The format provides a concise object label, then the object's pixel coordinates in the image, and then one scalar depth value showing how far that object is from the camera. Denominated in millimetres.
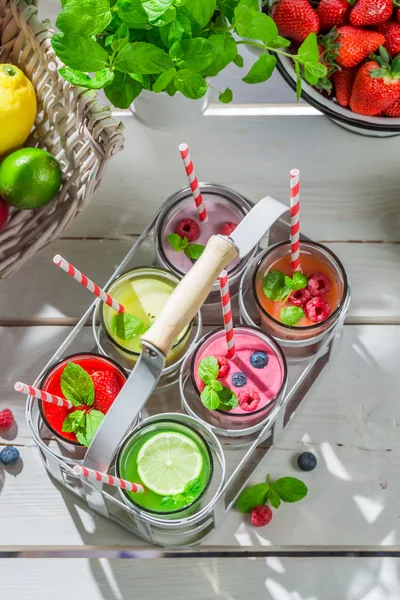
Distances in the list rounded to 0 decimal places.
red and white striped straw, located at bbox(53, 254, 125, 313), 1083
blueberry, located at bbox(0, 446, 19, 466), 1187
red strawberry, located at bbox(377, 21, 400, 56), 1246
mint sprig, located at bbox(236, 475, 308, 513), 1171
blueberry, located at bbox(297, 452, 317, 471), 1186
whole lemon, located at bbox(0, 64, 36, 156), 1171
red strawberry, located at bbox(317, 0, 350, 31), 1251
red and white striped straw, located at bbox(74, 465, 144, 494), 1048
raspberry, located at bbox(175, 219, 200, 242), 1212
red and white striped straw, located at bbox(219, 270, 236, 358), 1100
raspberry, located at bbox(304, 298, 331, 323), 1180
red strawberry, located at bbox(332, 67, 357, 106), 1253
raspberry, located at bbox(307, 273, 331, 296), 1192
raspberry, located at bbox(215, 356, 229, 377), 1165
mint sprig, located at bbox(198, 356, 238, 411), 1146
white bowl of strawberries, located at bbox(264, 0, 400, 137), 1237
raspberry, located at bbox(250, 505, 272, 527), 1166
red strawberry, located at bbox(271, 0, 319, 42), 1240
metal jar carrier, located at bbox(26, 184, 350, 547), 1131
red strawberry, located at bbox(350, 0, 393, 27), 1241
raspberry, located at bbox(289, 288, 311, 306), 1191
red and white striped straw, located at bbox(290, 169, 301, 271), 1101
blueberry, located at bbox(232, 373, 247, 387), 1164
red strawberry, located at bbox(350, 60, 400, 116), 1227
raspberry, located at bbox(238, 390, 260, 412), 1153
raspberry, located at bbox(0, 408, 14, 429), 1197
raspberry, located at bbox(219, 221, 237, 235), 1213
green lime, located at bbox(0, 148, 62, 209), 1165
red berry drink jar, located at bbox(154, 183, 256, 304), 1201
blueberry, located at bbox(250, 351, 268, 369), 1167
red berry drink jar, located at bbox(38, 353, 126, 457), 1136
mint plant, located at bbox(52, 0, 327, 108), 1098
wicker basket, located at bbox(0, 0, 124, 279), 1160
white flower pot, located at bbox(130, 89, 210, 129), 1270
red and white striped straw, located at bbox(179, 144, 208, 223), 1127
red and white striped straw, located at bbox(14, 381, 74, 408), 1080
